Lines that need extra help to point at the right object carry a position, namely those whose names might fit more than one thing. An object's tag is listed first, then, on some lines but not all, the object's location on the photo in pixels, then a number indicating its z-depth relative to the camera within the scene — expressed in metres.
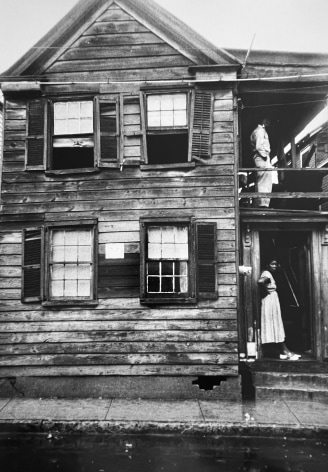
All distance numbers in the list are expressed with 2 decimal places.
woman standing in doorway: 9.39
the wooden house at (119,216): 8.68
